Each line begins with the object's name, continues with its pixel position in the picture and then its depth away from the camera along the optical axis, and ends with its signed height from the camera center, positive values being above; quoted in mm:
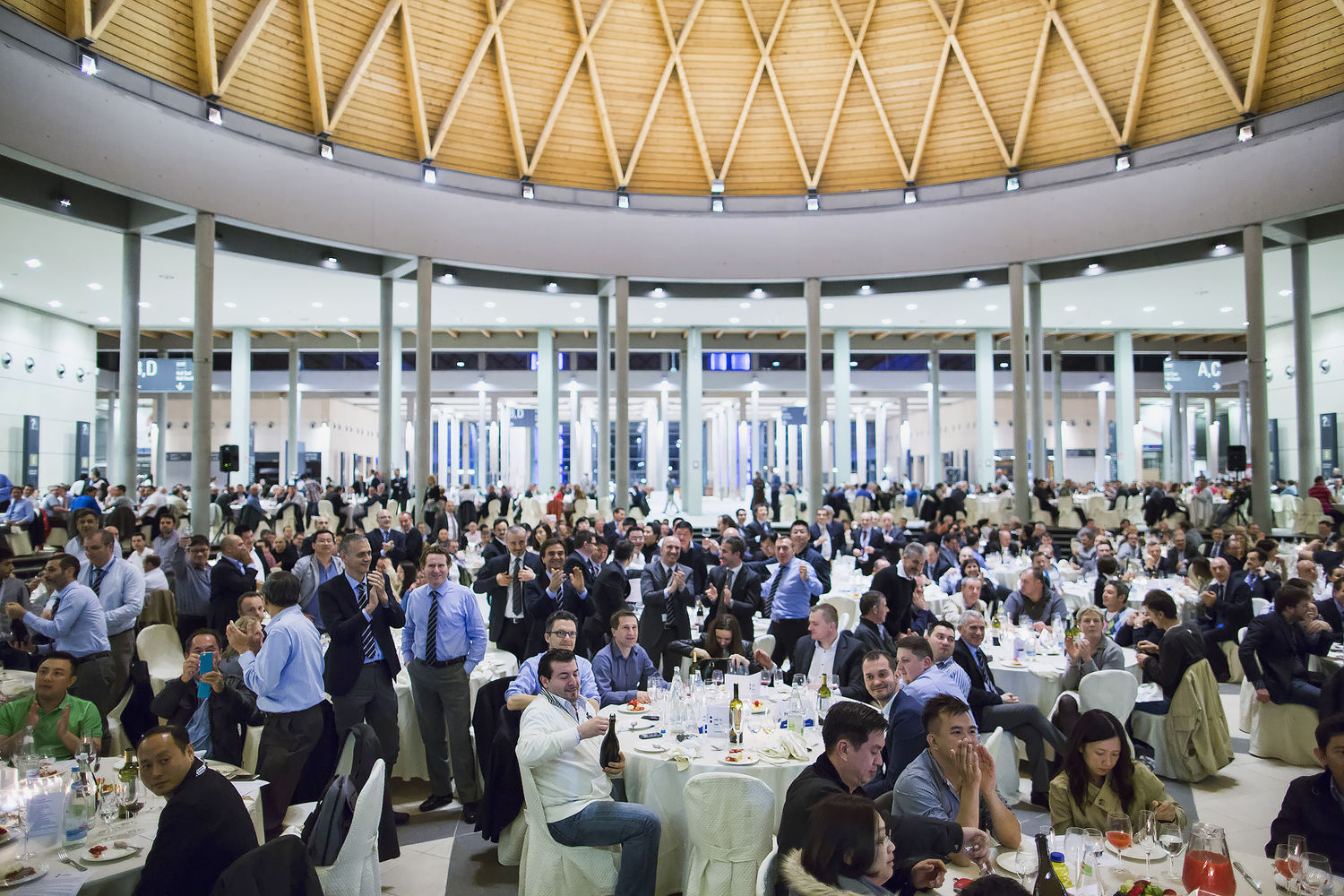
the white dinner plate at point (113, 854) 3053 -1401
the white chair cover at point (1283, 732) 5891 -1883
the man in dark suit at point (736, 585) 7012 -949
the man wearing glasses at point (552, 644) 4102 -848
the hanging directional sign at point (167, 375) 18922 +2371
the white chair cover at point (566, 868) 3663 -1742
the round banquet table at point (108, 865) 2980 -1403
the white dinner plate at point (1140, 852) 2803 -1306
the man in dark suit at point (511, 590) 6227 -880
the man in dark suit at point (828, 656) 5000 -1180
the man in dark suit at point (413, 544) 10188 -837
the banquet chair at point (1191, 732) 5492 -1744
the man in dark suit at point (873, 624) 5301 -986
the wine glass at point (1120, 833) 2871 -1253
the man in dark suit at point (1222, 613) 6973 -1227
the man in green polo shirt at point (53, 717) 4066 -1195
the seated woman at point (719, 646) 5660 -1227
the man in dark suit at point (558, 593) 6004 -861
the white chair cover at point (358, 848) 3215 -1459
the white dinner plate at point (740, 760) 3945 -1363
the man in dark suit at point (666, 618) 6449 -1121
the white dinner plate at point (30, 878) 2852 -1394
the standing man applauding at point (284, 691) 4074 -1078
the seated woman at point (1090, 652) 5398 -1186
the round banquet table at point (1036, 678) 5773 -1447
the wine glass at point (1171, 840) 2746 -1221
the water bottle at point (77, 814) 3191 -1315
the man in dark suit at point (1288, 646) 5805 -1233
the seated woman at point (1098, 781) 3268 -1251
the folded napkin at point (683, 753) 3932 -1362
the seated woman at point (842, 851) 2080 -954
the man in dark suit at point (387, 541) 9484 -774
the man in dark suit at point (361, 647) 4715 -978
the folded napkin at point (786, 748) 4034 -1362
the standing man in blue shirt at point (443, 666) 5090 -1174
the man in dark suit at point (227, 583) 6648 -856
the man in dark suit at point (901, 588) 6590 -904
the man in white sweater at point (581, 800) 3500 -1409
